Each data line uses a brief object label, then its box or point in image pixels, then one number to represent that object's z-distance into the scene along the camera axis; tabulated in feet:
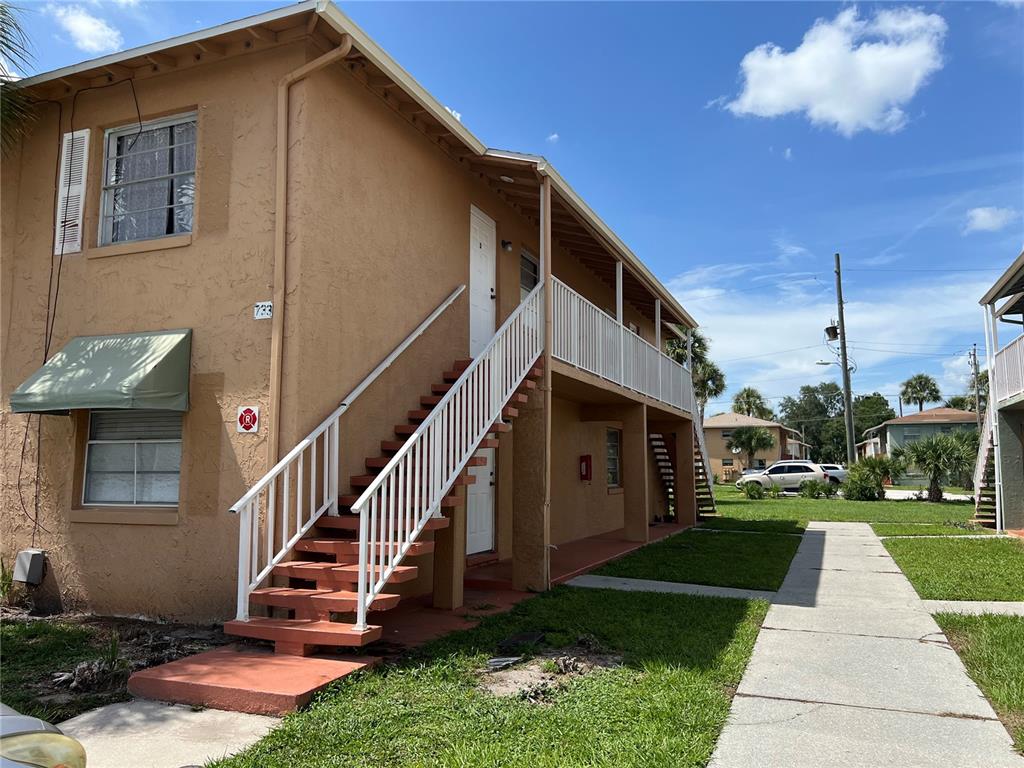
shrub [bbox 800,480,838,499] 99.96
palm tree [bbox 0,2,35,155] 23.71
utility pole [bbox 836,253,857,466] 100.63
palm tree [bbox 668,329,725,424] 114.62
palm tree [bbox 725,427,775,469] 154.30
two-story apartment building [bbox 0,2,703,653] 21.61
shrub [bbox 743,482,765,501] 96.61
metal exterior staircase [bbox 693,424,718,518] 62.41
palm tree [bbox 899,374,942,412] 251.60
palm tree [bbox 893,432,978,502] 86.07
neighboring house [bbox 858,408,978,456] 153.28
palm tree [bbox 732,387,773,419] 214.90
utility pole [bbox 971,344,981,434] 165.17
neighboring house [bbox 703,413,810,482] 167.63
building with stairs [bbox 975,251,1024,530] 50.72
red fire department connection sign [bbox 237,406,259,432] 21.99
